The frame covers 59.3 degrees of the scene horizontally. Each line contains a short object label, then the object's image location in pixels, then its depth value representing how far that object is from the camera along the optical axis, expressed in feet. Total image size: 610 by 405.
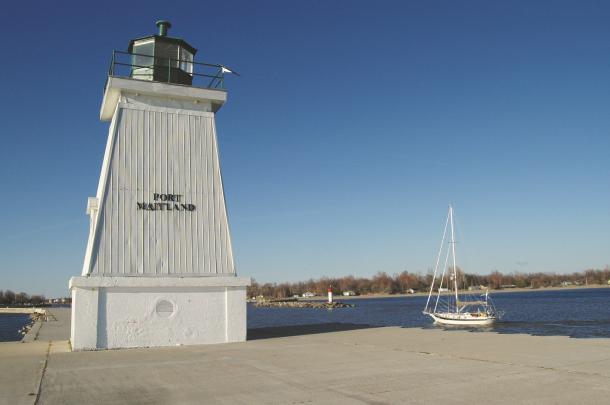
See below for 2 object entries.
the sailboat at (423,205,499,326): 142.10
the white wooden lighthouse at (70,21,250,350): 52.54
